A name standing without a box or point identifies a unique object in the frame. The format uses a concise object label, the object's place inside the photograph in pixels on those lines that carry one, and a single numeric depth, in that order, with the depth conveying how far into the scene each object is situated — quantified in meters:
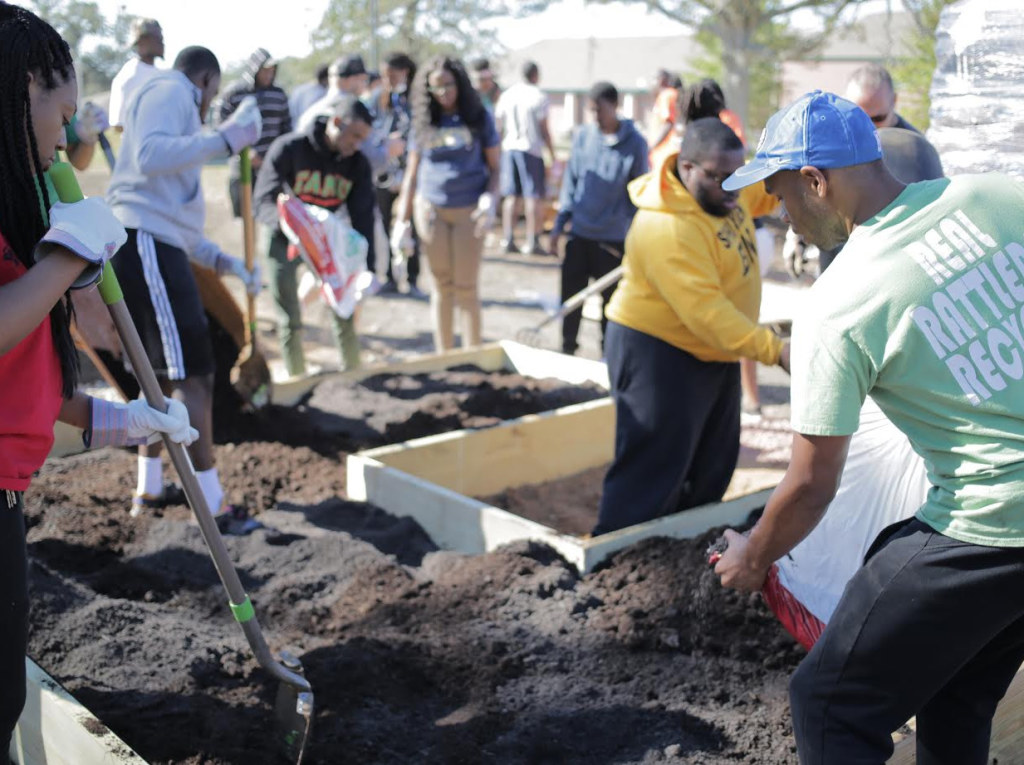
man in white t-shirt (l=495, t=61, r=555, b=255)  13.12
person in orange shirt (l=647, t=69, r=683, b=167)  8.20
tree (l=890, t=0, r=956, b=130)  11.88
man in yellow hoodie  4.02
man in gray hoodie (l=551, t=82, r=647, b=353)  7.72
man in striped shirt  8.37
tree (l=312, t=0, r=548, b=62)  24.02
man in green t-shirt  2.04
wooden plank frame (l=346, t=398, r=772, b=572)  4.46
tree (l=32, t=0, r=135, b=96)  14.27
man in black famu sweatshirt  6.35
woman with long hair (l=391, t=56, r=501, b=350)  7.31
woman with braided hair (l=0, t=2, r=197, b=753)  2.09
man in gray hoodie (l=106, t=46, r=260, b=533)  4.52
